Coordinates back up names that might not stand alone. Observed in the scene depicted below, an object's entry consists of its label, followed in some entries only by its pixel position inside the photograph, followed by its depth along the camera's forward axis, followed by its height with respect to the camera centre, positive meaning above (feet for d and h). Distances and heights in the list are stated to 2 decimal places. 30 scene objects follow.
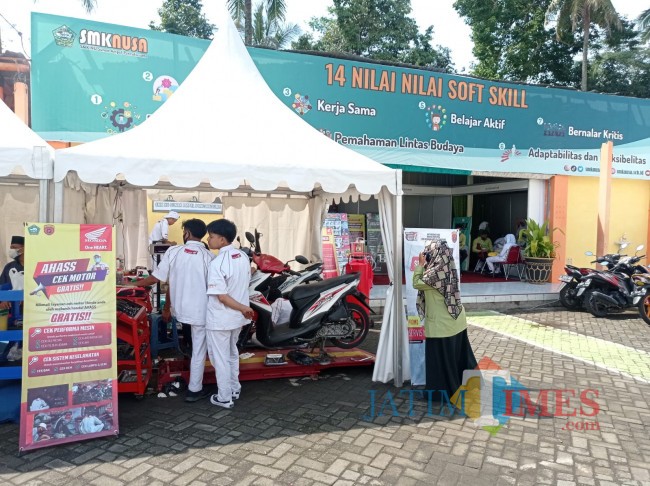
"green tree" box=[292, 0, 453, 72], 67.77 +28.49
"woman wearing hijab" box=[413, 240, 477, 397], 13.39 -2.49
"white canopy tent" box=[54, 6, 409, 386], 13.37 +2.15
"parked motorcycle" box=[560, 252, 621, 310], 29.15 -2.88
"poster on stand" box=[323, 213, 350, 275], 32.42 -0.27
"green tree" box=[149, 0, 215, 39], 75.61 +33.16
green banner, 25.95 +8.40
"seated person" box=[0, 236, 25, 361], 13.44 -1.52
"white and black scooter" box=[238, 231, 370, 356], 16.44 -3.02
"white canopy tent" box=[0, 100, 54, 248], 12.53 +1.89
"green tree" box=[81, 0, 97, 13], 39.09 +18.11
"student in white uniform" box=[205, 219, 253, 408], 12.81 -1.97
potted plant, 35.82 -1.53
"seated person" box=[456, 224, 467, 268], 45.01 -1.20
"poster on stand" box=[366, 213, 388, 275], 38.42 -0.43
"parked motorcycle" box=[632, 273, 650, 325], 25.90 -3.45
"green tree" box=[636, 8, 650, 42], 66.74 +29.78
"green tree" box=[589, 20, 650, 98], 66.90 +23.84
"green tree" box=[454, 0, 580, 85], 66.85 +27.23
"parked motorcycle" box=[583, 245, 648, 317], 27.55 -3.37
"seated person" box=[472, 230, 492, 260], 44.83 -1.25
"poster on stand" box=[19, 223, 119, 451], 10.84 -2.60
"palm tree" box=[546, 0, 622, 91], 59.93 +28.11
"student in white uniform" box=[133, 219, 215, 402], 13.52 -1.64
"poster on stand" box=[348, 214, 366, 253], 37.37 +0.35
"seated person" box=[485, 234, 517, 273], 39.93 -1.76
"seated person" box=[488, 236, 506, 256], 42.99 -1.19
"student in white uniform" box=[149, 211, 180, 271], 25.20 -0.07
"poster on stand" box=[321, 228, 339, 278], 27.85 -1.65
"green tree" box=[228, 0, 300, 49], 49.53 +22.93
